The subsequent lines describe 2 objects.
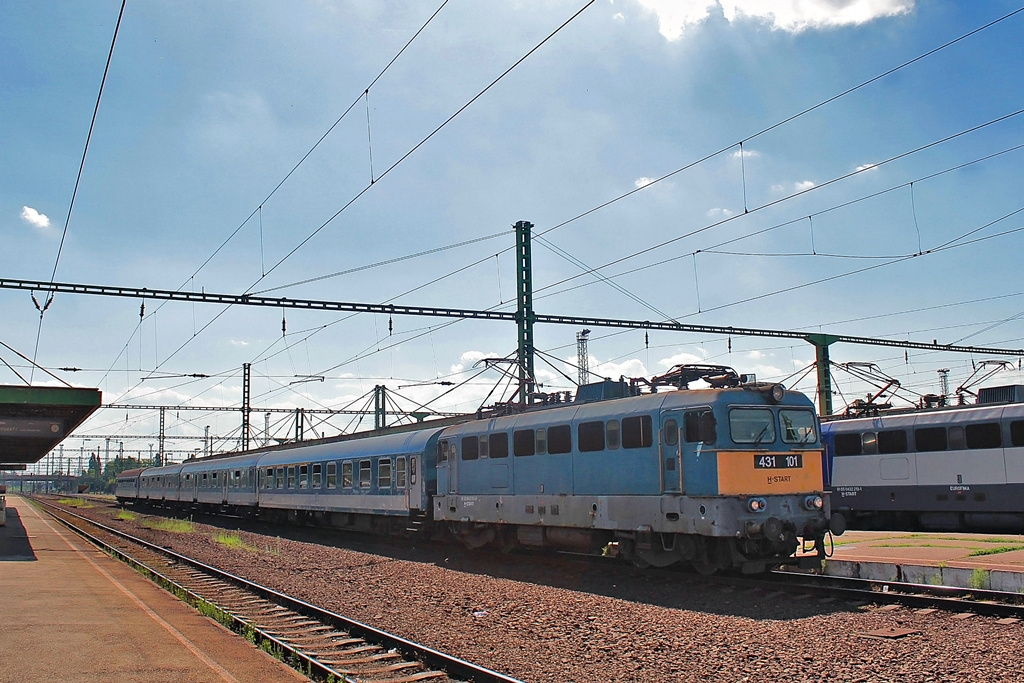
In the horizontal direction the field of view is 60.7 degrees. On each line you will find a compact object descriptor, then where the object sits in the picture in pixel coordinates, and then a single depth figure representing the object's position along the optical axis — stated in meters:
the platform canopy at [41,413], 23.48
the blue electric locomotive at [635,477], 14.79
